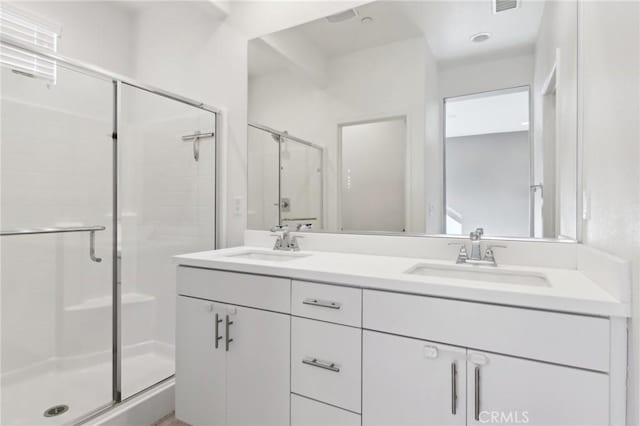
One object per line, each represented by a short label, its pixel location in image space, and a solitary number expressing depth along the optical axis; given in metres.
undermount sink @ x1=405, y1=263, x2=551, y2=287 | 1.22
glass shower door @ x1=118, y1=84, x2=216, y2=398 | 2.20
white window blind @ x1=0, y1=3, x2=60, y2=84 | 1.88
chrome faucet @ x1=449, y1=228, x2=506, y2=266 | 1.35
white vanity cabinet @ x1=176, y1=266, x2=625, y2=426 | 0.85
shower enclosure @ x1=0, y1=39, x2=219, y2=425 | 1.94
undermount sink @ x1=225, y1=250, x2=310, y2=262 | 1.71
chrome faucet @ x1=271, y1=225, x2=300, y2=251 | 1.85
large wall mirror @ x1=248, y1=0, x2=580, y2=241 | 1.36
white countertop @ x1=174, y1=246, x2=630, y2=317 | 0.86
